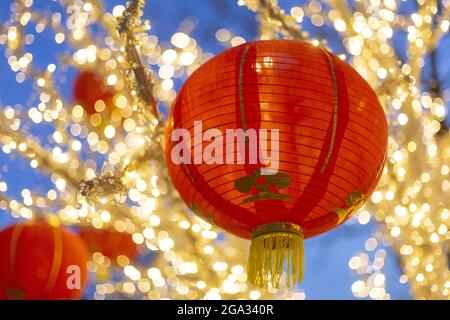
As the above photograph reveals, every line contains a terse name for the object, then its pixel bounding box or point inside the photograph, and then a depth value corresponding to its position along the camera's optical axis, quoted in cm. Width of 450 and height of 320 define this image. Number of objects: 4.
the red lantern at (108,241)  368
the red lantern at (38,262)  280
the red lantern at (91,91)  342
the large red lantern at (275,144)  174
